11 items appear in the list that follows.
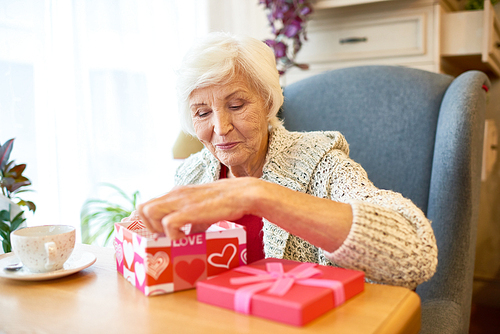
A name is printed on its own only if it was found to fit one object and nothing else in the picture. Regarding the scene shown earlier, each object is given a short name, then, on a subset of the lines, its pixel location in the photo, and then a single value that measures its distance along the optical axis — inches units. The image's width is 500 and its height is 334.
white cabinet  70.6
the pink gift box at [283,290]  19.3
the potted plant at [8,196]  41.9
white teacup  27.1
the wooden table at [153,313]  19.4
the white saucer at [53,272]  27.3
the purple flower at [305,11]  74.2
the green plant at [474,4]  81.6
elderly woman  25.5
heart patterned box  23.7
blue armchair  42.9
